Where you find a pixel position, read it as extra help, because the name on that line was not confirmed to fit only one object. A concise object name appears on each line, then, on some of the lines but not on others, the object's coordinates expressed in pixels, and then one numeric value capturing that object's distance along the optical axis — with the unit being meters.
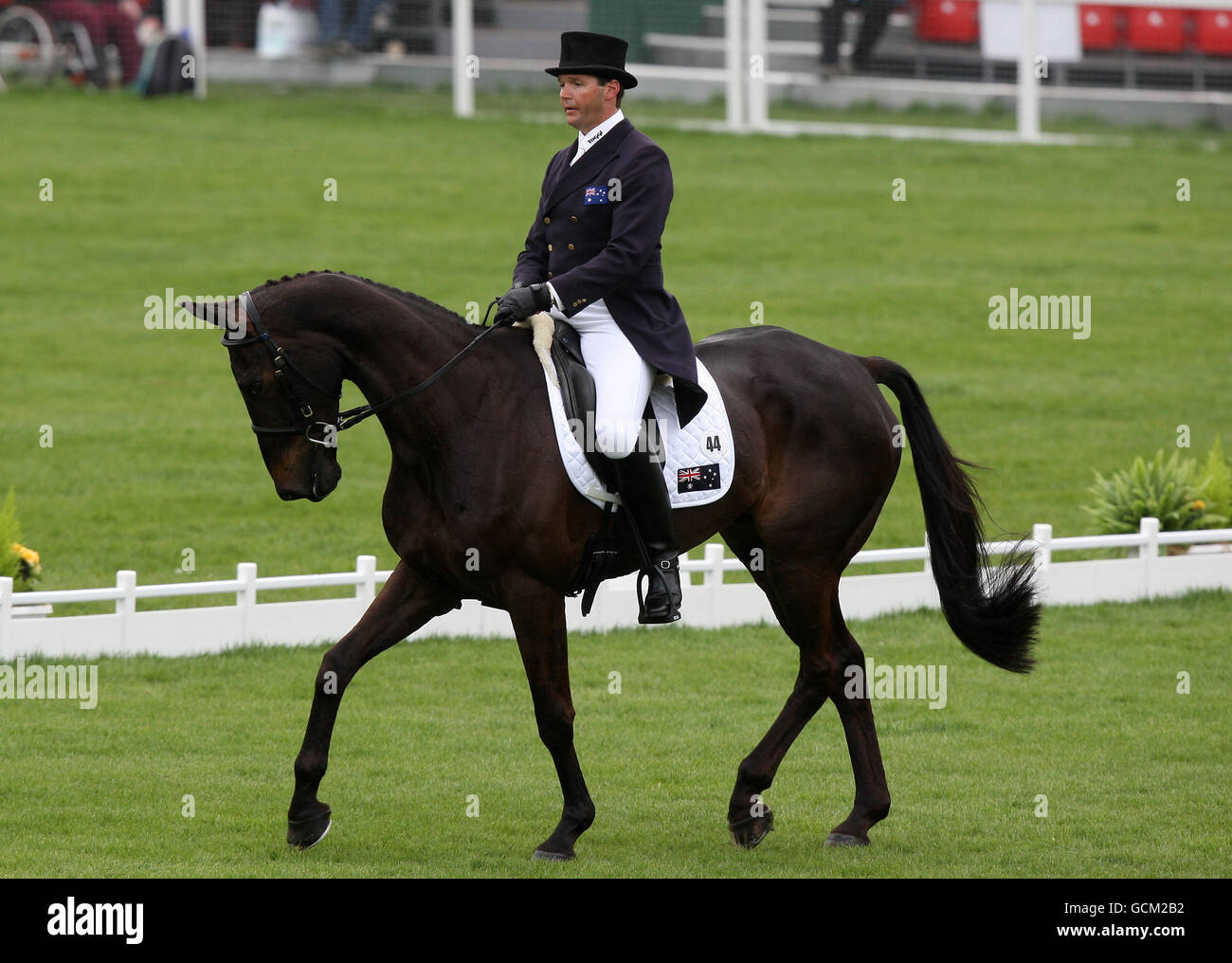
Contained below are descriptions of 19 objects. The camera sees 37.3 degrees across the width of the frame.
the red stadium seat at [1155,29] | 25.38
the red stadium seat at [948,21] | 25.67
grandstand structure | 25.53
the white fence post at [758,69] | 25.70
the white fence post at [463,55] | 26.12
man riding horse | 6.74
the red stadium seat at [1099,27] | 25.38
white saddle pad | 7.01
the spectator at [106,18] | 25.72
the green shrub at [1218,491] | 12.52
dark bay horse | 6.55
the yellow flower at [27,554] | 10.44
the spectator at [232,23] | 26.36
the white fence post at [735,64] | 25.66
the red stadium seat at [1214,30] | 25.33
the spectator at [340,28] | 26.83
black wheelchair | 26.39
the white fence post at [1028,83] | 24.86
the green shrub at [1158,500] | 12.45
